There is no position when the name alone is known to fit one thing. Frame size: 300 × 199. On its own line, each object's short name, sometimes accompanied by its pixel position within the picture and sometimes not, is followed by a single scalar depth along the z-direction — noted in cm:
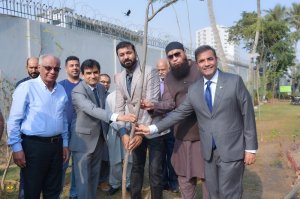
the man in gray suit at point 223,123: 232
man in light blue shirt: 235
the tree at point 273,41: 1960
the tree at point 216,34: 630
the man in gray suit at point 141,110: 267
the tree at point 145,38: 222
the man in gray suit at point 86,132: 284
